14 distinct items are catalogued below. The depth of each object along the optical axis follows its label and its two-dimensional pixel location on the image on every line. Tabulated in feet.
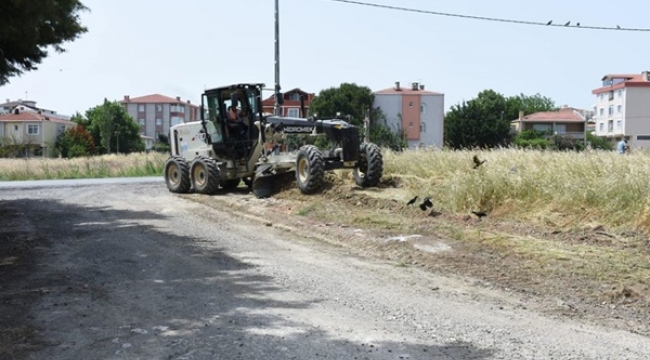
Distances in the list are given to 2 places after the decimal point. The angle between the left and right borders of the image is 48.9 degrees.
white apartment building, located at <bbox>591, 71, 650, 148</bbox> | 321.32
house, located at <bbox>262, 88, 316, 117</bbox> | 245.76
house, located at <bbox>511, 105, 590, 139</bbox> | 341.41
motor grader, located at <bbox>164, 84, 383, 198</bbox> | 55.16
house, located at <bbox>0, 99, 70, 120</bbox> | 370.20
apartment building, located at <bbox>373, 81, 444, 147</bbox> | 302.25
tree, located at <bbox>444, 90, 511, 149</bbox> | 259.19
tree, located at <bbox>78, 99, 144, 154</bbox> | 293.64
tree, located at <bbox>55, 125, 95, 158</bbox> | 273.21
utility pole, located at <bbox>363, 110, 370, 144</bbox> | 67.08
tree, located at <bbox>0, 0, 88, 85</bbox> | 35.45
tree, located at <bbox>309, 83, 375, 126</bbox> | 262.67
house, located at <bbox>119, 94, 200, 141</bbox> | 476.54
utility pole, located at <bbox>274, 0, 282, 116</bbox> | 83.61
